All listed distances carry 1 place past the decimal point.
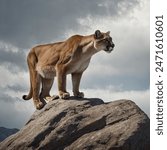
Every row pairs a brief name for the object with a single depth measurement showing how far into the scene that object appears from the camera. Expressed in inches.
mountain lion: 681.0
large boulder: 589.3
